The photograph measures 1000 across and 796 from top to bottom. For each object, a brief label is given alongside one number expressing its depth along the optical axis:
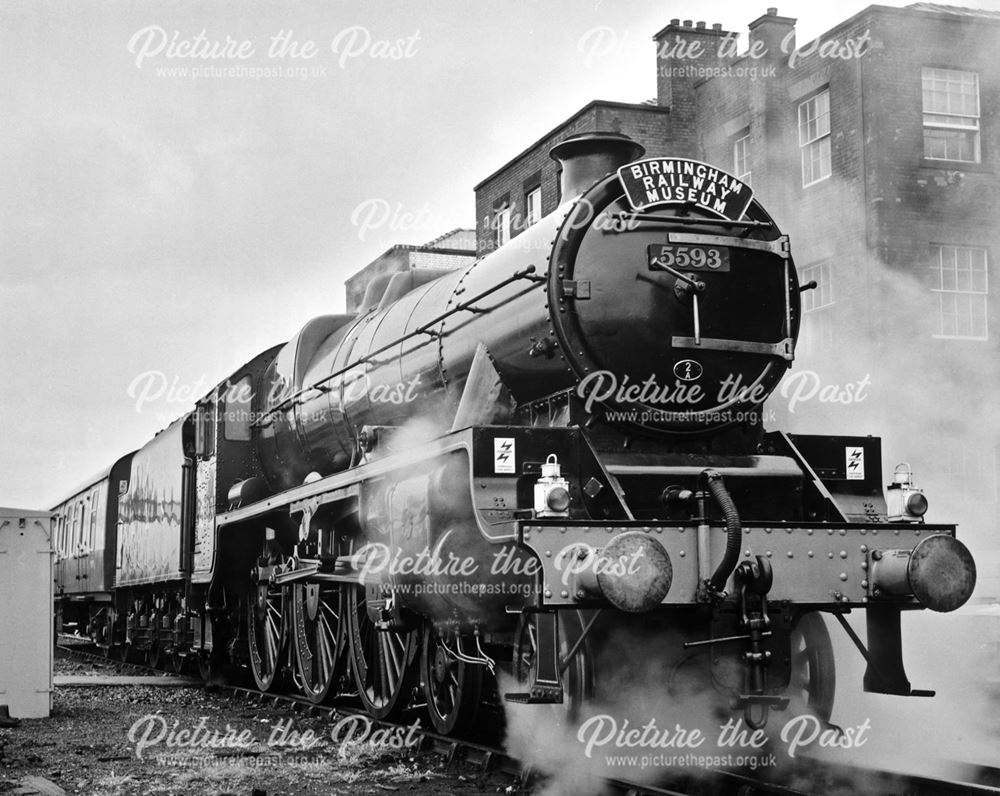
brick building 16.84
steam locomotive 5.84
